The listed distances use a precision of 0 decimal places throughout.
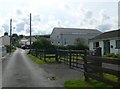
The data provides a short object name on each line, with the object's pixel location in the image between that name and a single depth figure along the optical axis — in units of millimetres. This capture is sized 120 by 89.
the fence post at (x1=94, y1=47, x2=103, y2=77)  4825
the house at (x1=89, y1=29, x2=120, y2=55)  14021
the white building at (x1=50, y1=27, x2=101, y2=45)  30773
